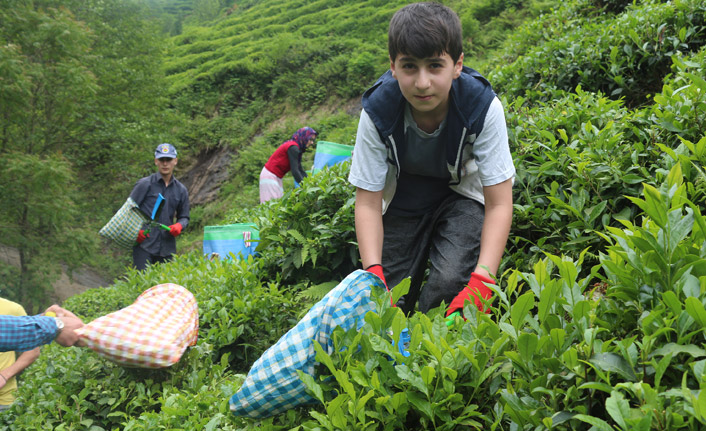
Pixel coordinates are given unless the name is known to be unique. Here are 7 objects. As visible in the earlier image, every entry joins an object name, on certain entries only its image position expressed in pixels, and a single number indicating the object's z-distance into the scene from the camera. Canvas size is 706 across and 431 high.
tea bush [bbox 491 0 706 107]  4.22
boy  2.48
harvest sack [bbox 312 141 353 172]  5.98
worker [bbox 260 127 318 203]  7.81
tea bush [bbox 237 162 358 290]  3.48
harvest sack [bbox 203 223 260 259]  5.52
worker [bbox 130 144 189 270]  6.88
